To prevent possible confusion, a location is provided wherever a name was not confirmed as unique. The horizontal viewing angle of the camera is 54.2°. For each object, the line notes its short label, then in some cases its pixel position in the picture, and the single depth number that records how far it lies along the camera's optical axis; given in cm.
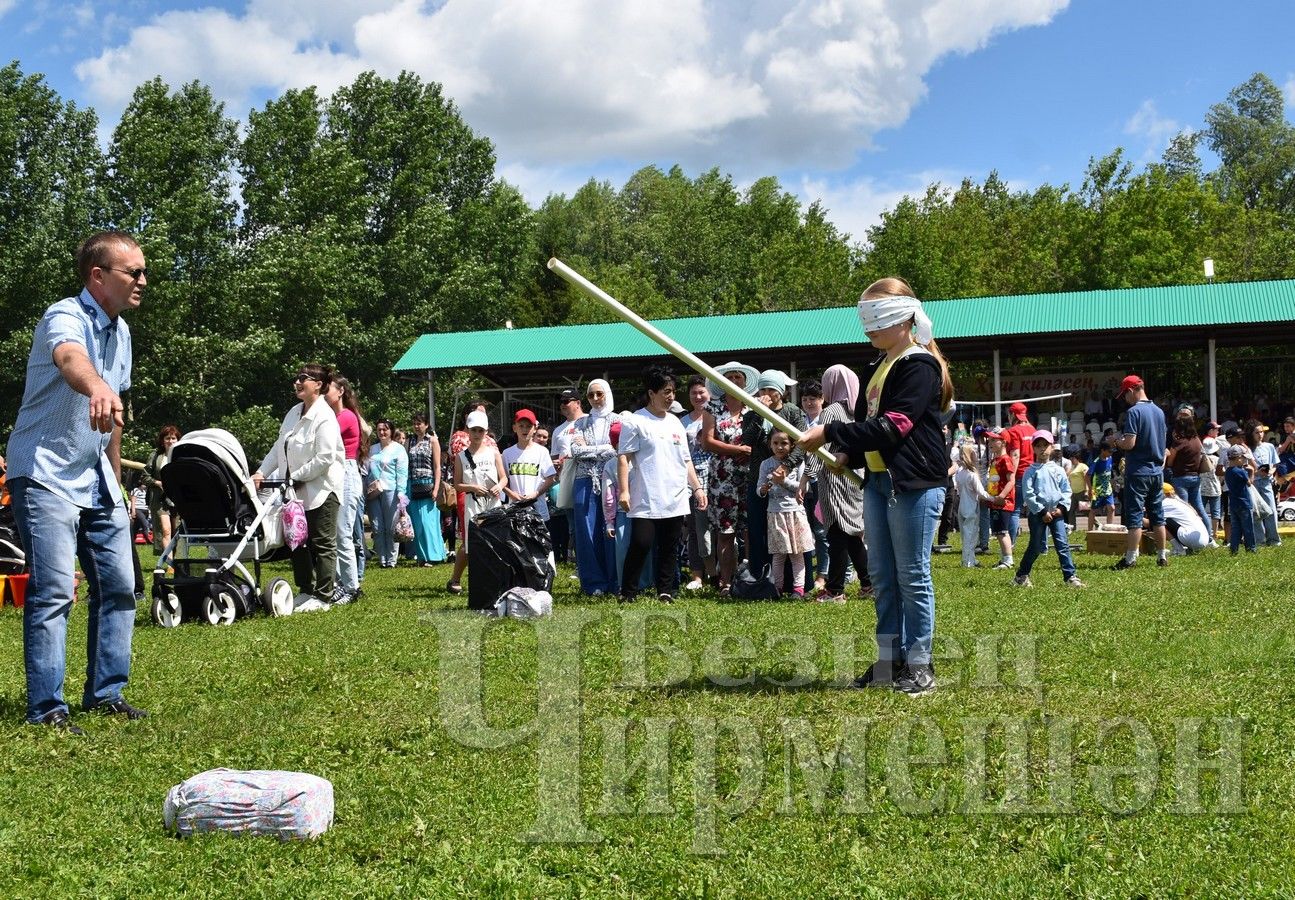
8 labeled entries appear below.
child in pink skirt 1013
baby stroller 975
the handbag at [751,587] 1030
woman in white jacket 1034
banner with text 3094
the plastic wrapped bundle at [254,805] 402
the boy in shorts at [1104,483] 1816
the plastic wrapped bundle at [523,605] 923
